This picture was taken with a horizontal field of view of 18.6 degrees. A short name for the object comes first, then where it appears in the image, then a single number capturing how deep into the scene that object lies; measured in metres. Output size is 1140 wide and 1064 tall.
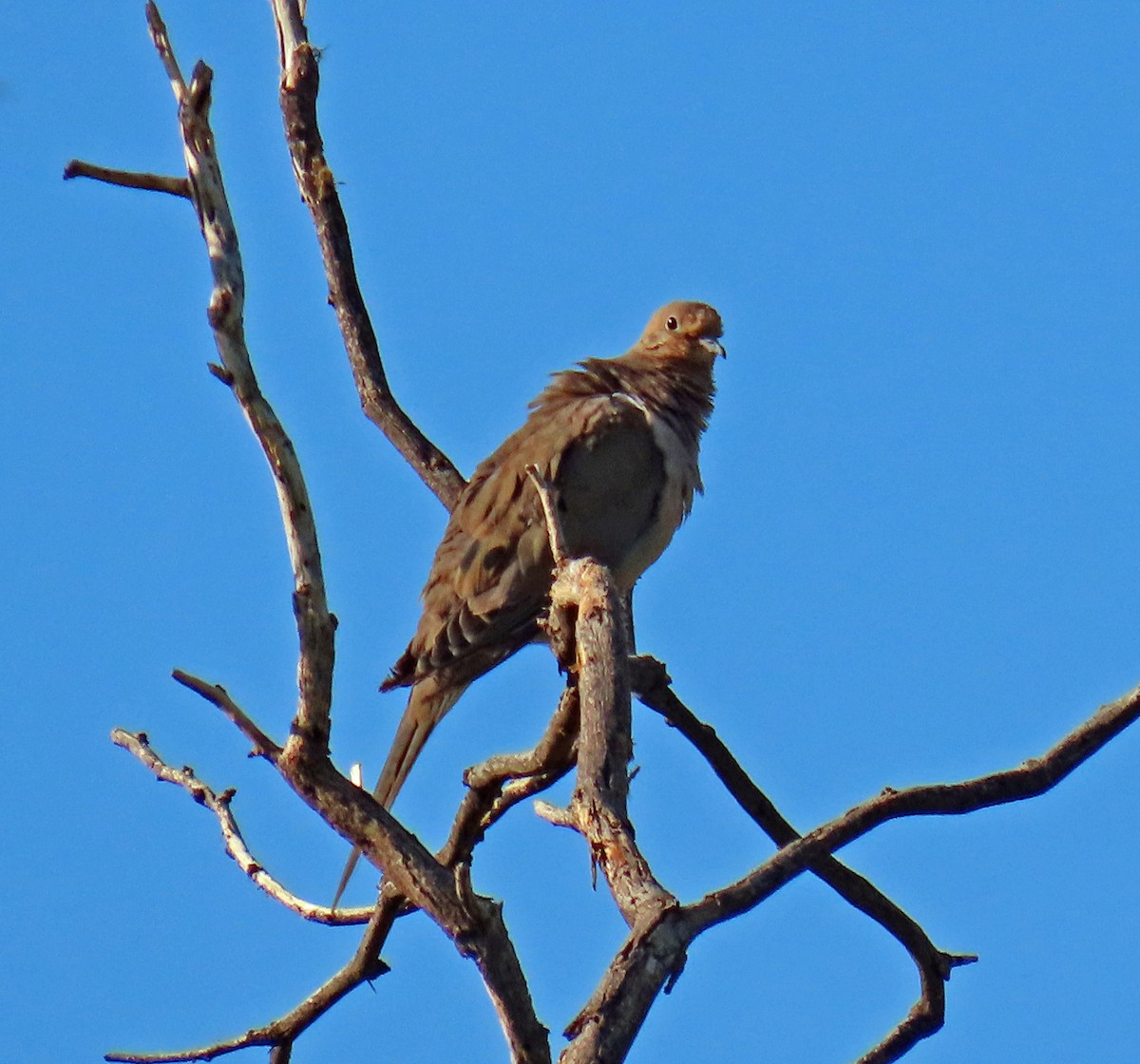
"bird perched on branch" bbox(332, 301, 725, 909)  11.68
